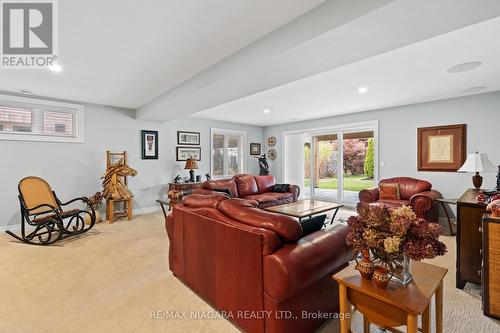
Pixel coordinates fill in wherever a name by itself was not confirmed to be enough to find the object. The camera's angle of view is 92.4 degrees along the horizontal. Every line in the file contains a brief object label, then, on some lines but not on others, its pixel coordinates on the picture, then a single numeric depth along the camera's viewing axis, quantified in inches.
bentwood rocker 139.0
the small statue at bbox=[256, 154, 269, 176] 290.0
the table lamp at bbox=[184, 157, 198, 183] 231.7
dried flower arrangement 45.9
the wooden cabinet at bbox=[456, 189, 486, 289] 85.4
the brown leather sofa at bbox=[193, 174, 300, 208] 203.6
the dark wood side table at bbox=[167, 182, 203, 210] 222.4
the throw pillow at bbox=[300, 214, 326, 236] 72.6
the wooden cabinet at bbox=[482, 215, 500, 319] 71.0
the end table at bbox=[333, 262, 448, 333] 45.7
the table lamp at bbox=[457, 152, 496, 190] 123.3
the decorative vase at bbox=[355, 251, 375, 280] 52.6
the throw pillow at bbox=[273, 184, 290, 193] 230.4
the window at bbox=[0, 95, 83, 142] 164.4
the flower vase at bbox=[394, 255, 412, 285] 52.0
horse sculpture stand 187.3
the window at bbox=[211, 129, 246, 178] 279.7
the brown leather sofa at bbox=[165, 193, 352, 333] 57.6
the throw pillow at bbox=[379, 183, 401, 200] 180.5
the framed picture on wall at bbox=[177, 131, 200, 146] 246.4
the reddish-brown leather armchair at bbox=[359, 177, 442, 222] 155.5
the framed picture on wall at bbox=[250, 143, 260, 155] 309.4
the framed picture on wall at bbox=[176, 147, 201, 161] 245.9
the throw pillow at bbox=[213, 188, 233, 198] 197.9
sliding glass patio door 233.9
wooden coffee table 141.4
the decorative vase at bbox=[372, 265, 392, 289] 49.3
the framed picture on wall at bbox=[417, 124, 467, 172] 172.9
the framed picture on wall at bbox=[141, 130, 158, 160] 221.5
